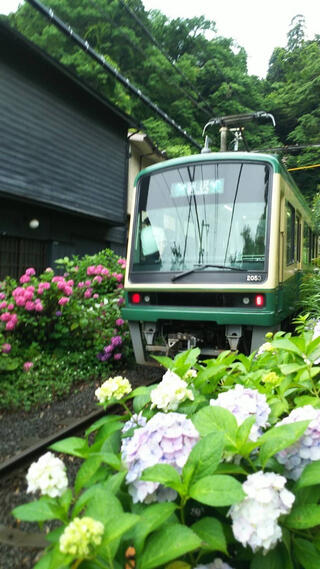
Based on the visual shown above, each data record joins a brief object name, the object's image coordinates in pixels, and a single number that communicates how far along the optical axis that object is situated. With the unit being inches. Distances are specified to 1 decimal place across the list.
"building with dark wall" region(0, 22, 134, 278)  459.2
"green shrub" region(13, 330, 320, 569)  29.7
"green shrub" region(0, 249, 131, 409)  207.6
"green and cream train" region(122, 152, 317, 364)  201.3
